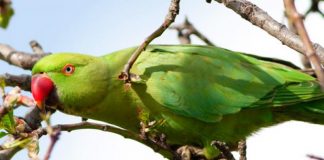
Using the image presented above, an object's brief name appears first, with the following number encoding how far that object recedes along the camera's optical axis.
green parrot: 7.70
